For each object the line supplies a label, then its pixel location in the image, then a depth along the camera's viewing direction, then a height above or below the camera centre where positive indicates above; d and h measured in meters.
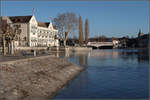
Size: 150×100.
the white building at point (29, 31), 89.06 +5.87
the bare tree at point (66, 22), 91.38 +9.47
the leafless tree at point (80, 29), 113.44 +7.94
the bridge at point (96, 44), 188.70 -0.13
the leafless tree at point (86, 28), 121.19 +8.76
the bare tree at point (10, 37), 37.58 +1.30
